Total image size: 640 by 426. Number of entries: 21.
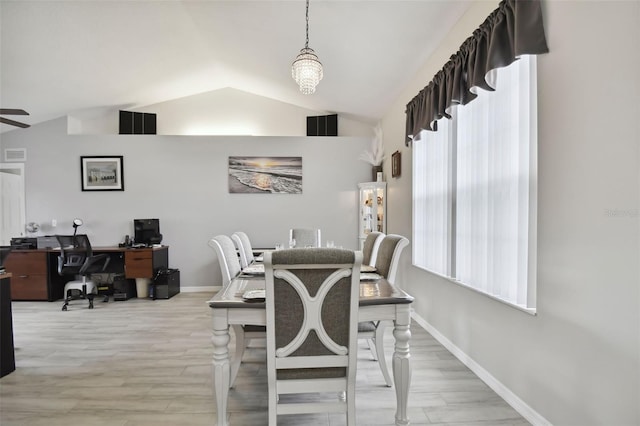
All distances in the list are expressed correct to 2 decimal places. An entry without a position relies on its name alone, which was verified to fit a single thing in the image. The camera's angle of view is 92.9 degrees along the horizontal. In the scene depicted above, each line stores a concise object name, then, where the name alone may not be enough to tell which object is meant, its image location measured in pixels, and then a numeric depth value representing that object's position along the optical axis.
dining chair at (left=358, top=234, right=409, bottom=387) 2.07
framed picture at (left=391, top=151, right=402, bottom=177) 4.19
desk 4.54
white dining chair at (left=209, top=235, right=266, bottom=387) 2.02
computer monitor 4.91
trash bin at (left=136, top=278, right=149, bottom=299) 4.76
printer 4.57
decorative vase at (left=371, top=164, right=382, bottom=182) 5.09
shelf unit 4.77
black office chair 4.24
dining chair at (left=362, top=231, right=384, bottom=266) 2.74
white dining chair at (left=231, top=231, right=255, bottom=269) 3.00
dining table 1.55
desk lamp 4.88
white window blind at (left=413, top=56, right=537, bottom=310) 1.81
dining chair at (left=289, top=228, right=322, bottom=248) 3.91
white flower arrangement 5.02
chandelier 2.59
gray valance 1.63
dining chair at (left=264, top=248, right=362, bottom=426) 1.36
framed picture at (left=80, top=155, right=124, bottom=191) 5.09
